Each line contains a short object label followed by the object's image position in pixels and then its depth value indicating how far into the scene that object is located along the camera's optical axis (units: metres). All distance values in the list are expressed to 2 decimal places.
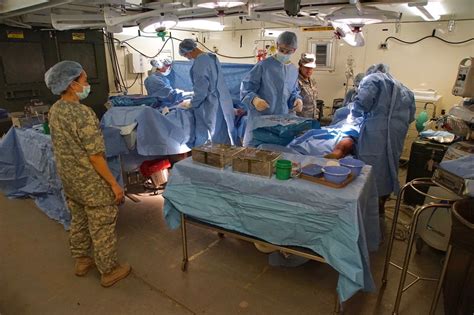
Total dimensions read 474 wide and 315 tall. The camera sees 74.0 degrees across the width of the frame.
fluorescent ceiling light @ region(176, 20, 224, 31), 4.33
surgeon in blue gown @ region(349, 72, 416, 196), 2.54
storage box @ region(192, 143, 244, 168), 1.85
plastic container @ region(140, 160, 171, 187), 3.28
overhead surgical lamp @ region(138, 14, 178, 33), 2.91
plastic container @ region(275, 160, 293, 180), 1.66
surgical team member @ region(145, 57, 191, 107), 3.85
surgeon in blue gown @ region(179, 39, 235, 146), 3.15
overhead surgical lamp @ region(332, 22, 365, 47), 2.81
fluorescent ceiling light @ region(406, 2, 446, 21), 2.88
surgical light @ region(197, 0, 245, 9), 2.19
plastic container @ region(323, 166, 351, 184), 1.56
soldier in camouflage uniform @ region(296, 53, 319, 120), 3.40
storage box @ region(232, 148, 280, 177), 1.71
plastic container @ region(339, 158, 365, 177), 1.68
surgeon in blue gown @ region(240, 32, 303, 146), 2.94
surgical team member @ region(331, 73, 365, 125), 3.13
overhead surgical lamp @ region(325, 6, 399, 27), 2.37
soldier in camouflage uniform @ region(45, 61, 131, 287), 1.74
